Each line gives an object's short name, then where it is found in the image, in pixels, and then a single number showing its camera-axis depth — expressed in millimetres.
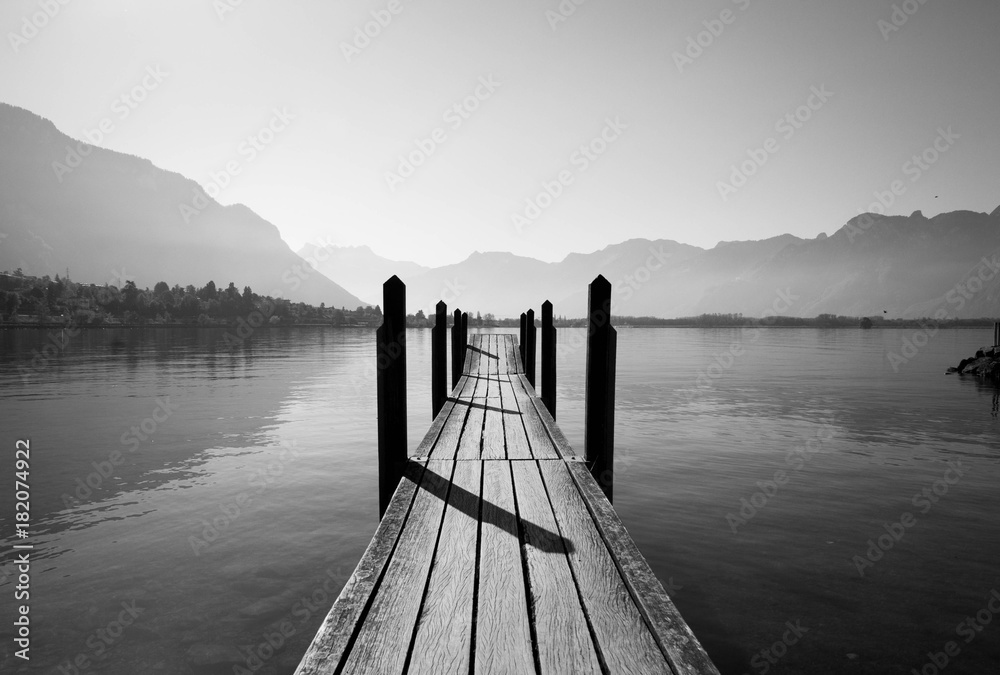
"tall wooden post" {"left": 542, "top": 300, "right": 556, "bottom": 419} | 13180
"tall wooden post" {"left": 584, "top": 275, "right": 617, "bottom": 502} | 6641
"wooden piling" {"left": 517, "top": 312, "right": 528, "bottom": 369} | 18770
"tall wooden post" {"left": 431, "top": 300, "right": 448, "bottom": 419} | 11188
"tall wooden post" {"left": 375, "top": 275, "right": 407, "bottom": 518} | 5781
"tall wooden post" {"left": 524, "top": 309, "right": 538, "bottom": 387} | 16266
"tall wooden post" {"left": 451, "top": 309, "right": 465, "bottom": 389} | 16188
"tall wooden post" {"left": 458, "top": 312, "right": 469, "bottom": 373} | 17248
